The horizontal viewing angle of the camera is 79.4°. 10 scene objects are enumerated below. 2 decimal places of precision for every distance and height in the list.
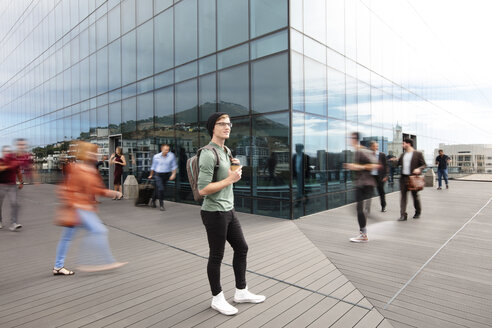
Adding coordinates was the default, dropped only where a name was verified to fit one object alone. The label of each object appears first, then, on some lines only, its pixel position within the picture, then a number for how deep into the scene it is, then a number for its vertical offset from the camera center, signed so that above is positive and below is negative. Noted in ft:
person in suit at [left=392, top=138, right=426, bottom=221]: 23.99 -0.39
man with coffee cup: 8.75 -1.34
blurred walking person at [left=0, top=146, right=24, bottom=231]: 21.62 -0.74
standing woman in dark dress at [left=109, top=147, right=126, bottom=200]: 37.96 -0.14
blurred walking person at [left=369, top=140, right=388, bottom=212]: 24.62 -1.11
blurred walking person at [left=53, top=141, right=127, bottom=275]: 12.35 -1.65
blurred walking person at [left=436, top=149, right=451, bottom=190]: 48.24 -0.49
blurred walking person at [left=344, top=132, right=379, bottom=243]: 17.71 -0.92
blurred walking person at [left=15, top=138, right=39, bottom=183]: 22.36 +0.81
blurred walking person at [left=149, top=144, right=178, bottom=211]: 30.96 -0.26
